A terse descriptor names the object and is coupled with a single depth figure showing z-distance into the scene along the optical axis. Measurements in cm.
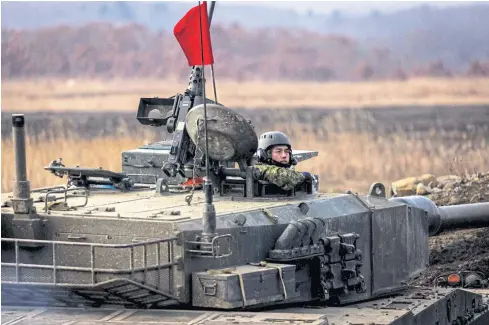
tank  2389
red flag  2720
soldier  2625
